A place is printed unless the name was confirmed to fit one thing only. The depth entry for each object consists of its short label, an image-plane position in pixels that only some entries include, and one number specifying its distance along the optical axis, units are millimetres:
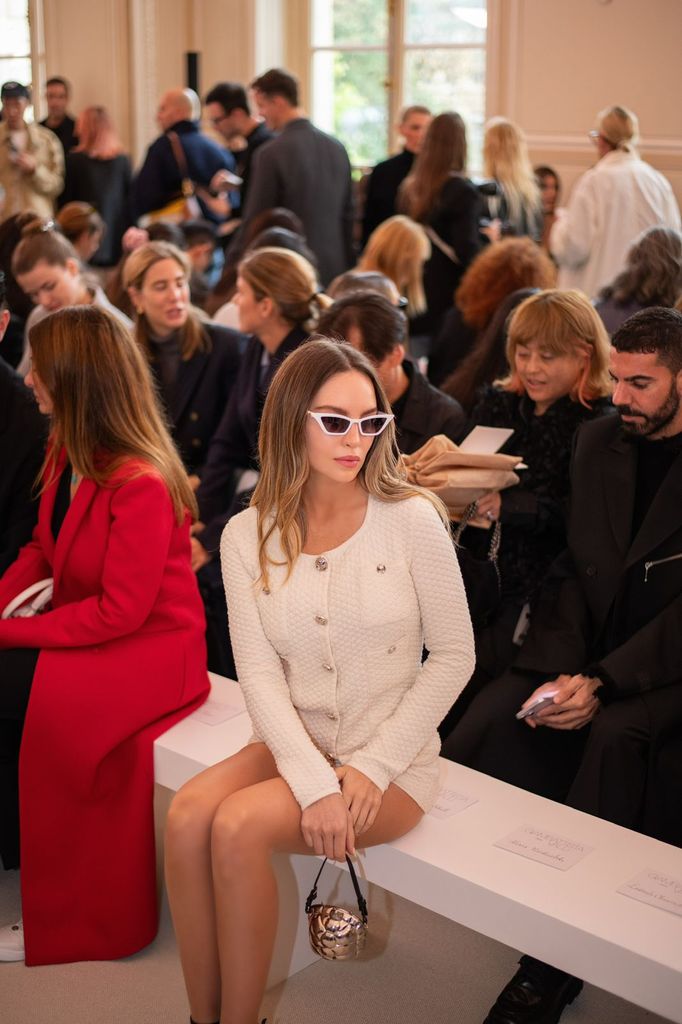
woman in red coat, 2537
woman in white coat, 5664
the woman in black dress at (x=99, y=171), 8422
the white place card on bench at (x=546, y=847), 2084
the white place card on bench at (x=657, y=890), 1968
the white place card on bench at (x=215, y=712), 2672
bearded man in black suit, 2482
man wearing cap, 7867
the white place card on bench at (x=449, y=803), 2244
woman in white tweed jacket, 2016
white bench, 1872
